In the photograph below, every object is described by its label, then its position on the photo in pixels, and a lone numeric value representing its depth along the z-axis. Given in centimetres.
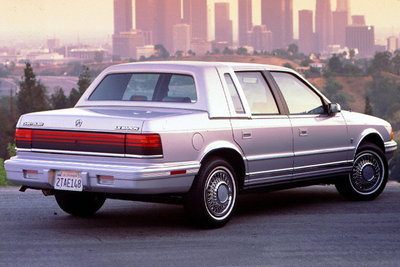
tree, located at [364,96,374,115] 16010
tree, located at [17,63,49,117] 15812
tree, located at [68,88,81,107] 15225
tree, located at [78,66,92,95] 15350
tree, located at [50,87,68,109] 15938
